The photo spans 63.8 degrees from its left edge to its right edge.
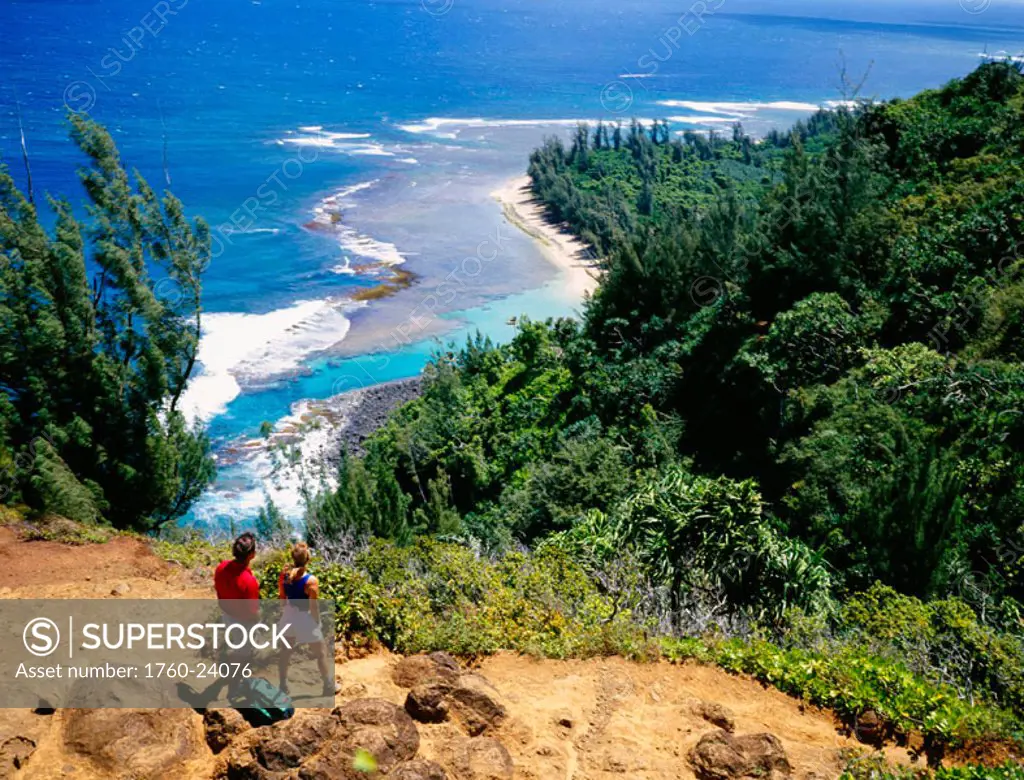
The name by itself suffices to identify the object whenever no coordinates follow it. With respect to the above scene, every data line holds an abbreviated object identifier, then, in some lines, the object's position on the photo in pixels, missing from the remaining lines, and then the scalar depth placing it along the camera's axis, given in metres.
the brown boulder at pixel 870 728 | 8.64
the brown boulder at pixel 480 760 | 7.50
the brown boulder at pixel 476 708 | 8.18
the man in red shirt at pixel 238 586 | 7.69
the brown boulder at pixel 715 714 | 8.62
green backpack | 7.61
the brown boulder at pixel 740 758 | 7.79
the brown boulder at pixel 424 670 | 8.70
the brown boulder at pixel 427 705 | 8.04
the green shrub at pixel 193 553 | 12.67
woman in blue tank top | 7.78
